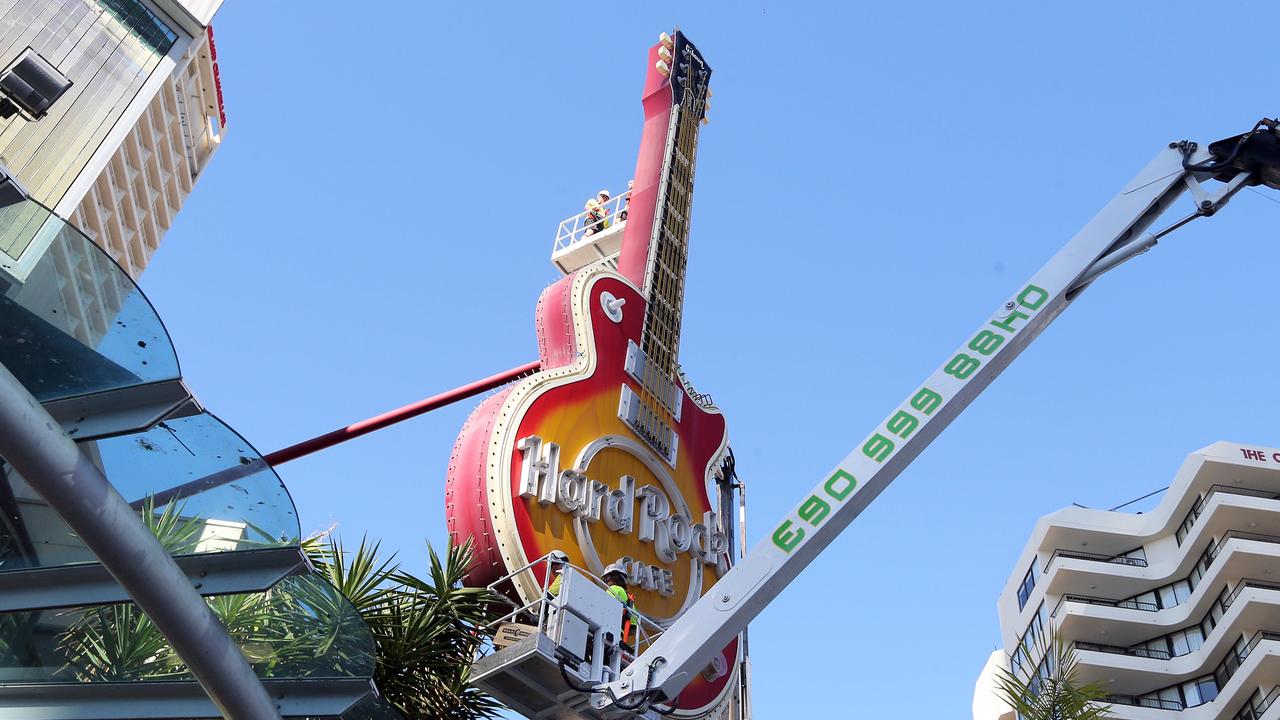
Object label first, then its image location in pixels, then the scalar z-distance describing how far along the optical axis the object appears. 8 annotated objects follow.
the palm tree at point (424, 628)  15.79
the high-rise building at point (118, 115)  40.00
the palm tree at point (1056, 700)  14.72
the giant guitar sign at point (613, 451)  17.84
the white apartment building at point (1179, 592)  55.34
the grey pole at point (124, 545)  7.71
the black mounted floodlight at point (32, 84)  14.62
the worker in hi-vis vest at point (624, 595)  16.44
